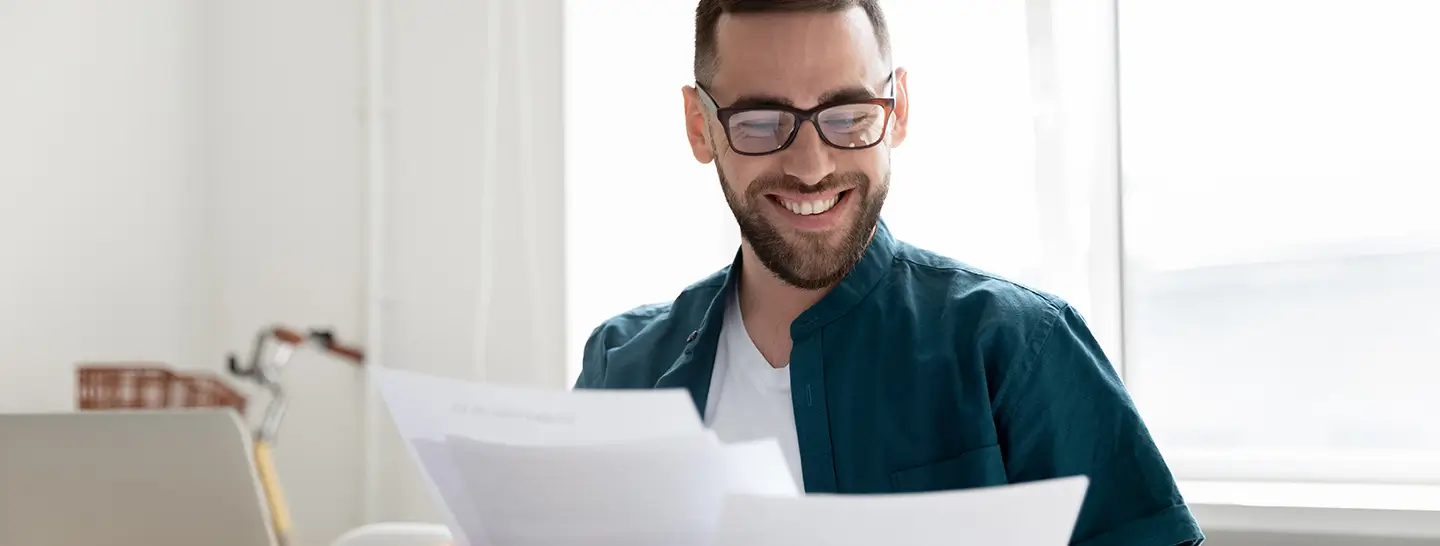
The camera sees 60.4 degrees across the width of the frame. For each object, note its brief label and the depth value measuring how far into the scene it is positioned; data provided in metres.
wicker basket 2.38
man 1.06
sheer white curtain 2.62
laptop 0.91
